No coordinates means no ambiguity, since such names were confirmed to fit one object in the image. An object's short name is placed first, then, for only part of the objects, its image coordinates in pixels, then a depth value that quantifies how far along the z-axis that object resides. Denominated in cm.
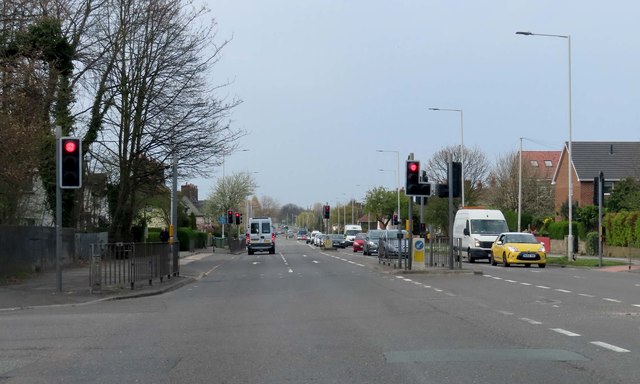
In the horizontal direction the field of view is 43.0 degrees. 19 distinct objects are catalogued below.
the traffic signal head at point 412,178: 2764
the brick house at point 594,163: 7338
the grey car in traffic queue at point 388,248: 3723
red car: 6533
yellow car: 3578
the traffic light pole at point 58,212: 1923
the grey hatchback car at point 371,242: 5449
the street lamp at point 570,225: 3853
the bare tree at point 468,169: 8175
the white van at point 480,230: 4116
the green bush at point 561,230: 5434
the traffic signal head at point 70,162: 1933
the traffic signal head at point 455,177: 2800
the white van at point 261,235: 6131
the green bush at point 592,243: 4833
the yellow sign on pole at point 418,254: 2922
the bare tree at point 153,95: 3666
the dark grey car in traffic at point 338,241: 7919
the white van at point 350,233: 8419
